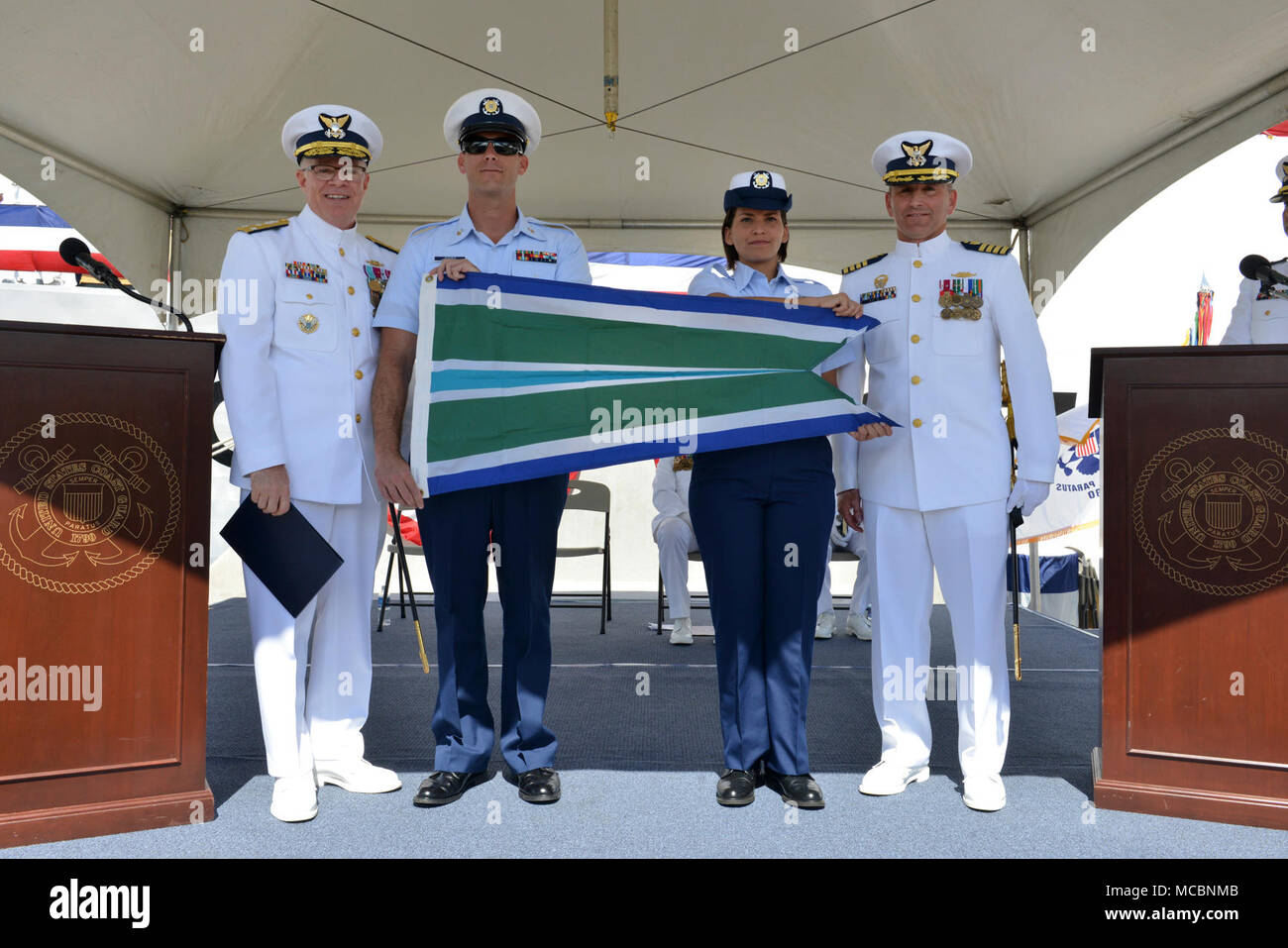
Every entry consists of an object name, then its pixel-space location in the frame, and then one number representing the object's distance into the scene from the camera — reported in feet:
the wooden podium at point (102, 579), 7.94
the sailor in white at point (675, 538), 18.88
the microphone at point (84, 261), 8.95
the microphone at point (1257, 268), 14.08
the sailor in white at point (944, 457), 9.30
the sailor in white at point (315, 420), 8.71
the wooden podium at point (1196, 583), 8.64
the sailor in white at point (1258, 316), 14.69
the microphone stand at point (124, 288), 8.90
